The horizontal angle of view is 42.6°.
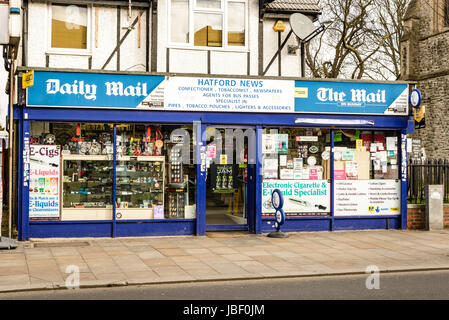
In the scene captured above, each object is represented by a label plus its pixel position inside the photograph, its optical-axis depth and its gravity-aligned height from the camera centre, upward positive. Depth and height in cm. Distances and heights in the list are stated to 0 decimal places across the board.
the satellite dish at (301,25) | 1448 +345
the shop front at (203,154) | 1280 +18
